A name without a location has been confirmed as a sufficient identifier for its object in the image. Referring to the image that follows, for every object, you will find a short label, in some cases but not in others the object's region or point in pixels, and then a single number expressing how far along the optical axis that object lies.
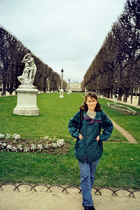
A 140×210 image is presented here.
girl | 2.88
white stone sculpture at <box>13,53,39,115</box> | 13.39
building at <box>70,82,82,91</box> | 194.55
